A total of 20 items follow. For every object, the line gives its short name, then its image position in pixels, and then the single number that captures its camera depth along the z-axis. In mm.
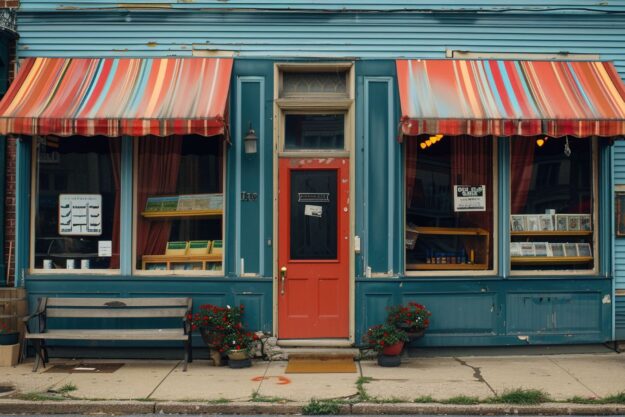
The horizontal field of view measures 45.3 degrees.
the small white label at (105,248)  10445
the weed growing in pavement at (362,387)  8023
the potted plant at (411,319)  9703
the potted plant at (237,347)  9531
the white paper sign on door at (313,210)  10367
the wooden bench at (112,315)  9461
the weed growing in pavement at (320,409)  7719
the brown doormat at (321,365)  9383
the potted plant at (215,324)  9531
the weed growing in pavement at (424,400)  7895
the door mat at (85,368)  9406
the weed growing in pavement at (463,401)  7840
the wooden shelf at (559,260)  10633
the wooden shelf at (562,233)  10694
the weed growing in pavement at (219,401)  7920
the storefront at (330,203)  10203
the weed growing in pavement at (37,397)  8026
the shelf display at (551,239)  10625
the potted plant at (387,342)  9492
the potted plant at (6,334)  9680
